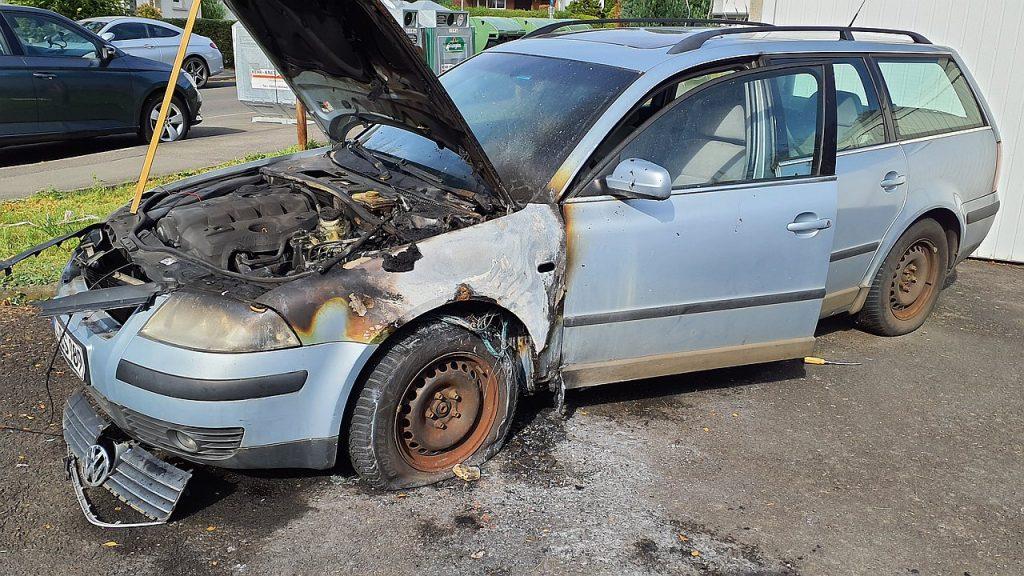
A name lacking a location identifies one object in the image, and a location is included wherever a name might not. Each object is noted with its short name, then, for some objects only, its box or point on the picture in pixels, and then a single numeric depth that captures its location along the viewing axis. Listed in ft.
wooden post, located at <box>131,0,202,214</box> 12.83
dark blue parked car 31.32
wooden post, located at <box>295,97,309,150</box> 29.89
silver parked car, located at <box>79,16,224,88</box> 55.88
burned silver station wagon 10.84
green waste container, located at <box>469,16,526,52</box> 74.71
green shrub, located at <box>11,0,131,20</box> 69.87
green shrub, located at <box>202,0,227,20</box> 103.61
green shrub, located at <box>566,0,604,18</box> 112.37
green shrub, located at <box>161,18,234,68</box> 91.40
